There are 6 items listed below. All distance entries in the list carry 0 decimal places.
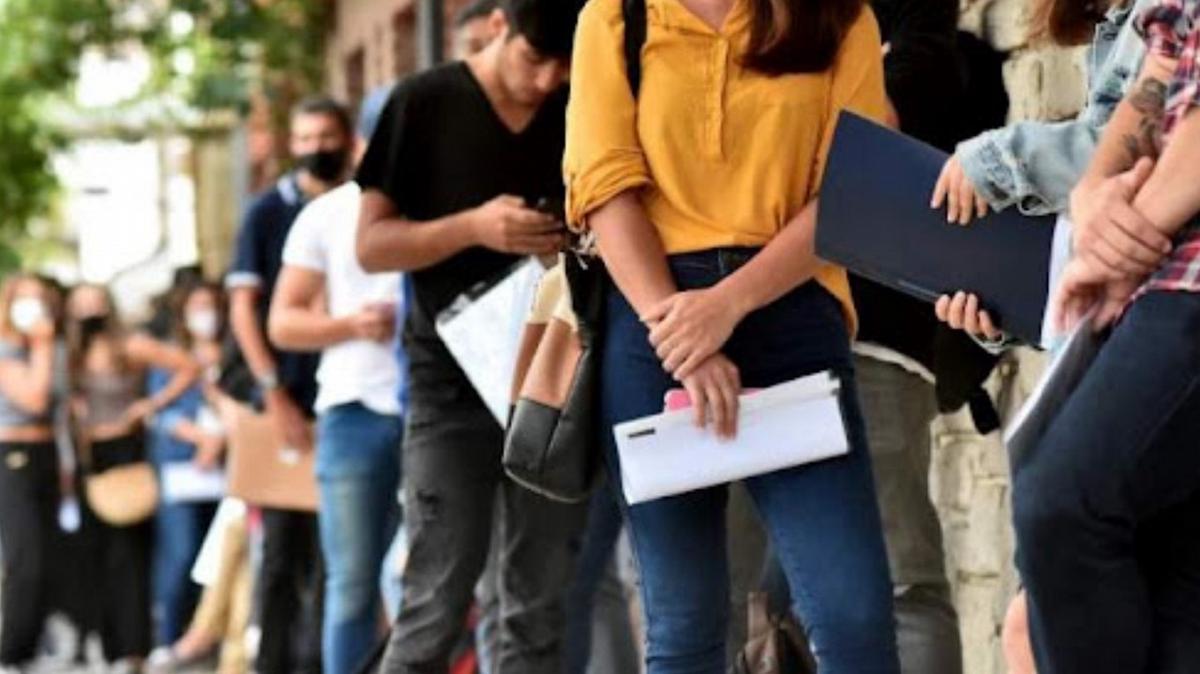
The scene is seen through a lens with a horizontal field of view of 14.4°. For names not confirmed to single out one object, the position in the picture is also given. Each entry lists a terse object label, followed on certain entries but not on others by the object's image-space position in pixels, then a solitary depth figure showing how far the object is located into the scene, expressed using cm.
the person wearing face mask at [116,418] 1927
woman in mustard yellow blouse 762
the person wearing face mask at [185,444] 1989
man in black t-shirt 1052
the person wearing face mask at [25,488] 1966
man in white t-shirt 1260
